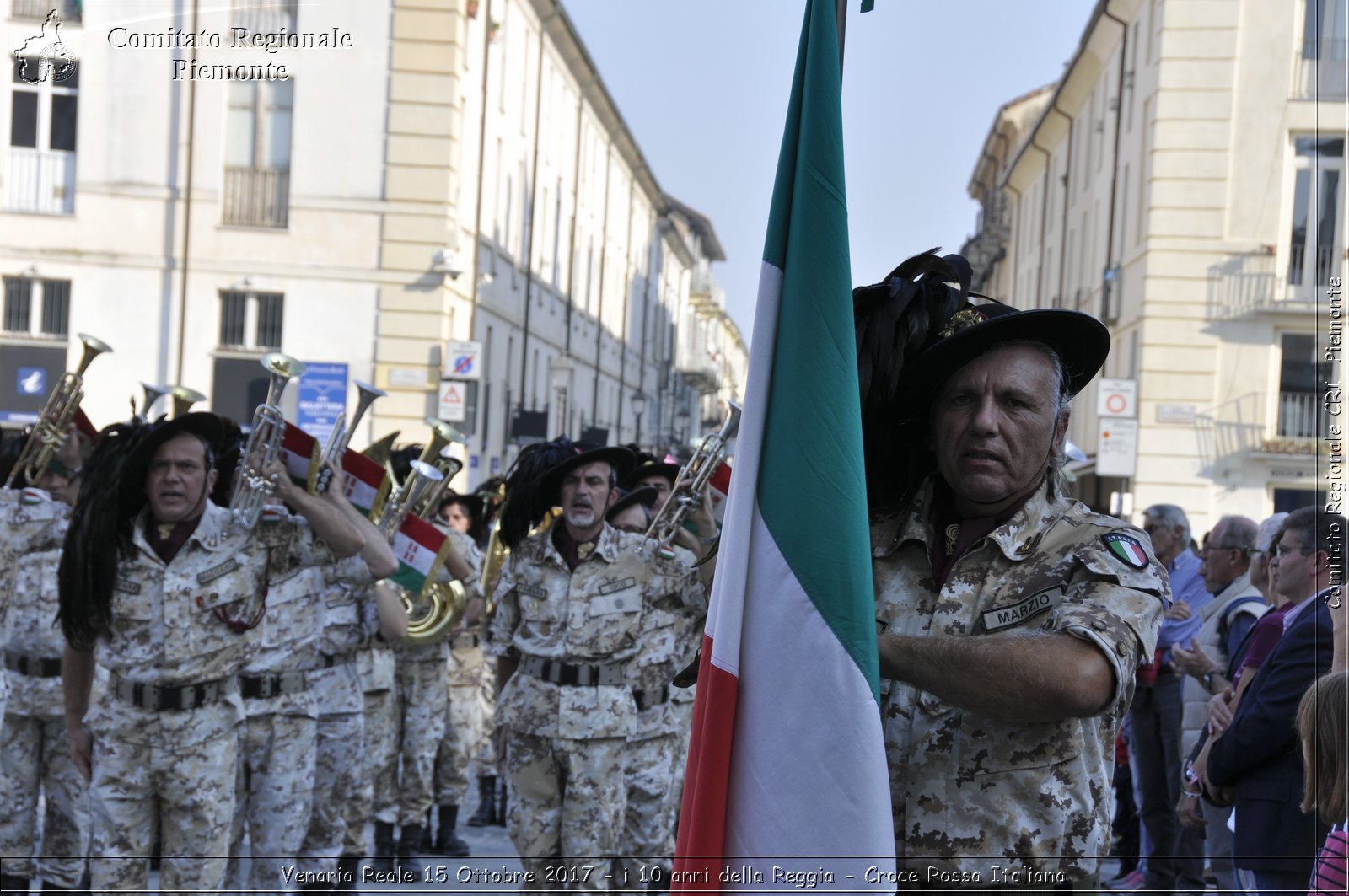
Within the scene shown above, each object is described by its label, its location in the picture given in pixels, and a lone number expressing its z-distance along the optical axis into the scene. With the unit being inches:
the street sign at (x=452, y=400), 848.9
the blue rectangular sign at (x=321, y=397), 808.3
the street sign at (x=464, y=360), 865.5
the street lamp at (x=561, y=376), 1191.6
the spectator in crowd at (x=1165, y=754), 350.6
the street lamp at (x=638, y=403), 2219.5
